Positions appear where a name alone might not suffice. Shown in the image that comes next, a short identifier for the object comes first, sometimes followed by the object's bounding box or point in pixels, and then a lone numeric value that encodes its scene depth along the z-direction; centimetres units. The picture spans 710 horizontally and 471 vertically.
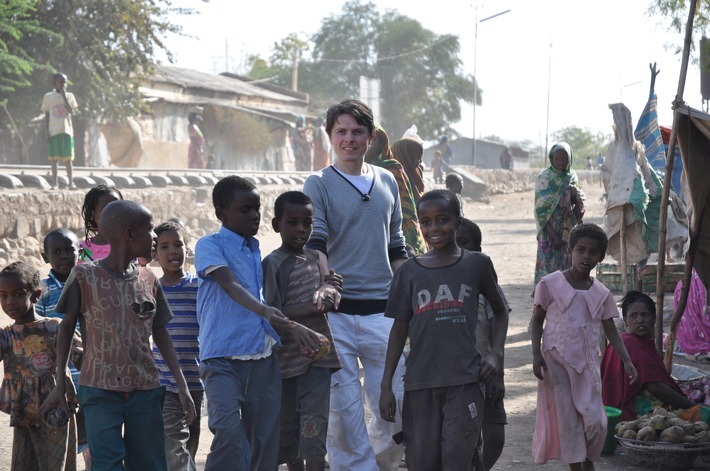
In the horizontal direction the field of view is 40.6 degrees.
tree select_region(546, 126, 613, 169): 10431
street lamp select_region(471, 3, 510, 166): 4522
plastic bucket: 611
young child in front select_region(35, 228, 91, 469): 512
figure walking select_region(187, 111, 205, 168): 2833
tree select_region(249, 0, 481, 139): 6812
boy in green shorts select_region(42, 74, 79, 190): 1530
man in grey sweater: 467
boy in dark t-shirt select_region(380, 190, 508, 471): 402
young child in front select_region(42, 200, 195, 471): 384
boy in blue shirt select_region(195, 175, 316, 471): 418
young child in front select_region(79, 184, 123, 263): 535
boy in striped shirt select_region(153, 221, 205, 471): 500
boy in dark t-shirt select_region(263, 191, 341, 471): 451
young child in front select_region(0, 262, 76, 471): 462
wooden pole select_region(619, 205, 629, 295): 964
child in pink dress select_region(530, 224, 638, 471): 511
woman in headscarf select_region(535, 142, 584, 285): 1009
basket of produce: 563
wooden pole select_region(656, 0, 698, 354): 671
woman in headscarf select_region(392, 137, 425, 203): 771
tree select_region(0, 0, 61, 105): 1725
